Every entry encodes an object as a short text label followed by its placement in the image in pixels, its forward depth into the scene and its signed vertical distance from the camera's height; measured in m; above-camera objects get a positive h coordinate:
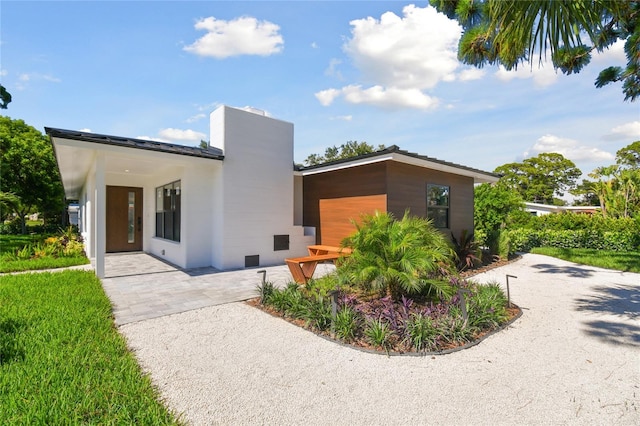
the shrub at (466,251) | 9.42 -1.18
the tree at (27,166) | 17.30 +2.92
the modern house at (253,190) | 8.38 +0.77
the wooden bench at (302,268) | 6.06 -1.06
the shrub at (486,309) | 4.31 -1.41
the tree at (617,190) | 18.36 +1.49
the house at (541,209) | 29.06 +0.46
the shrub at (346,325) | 3.96 -1.43
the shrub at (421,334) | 3.71 -1.46
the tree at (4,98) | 11.17 +4.39
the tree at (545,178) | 38.06 +4.44
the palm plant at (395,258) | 4.55 -0.66
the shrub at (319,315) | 4.31 -1.41
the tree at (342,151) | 27.12 +6.03
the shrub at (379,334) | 3.75 -1.47
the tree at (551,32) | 2.79 +1.98
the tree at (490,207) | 12.01 +0.28
